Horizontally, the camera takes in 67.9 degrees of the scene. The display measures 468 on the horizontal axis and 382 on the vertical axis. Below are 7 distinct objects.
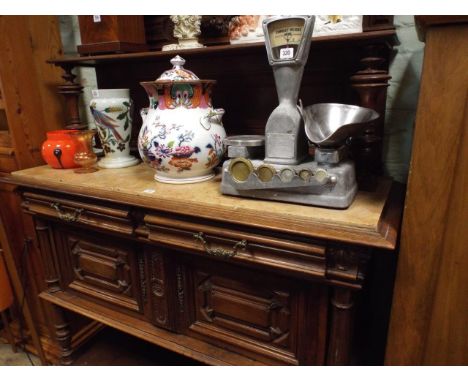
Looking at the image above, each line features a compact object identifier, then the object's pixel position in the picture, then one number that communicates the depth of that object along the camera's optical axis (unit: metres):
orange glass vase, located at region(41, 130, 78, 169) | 1.20
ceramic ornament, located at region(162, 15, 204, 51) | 1.12
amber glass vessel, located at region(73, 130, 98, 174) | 1.19
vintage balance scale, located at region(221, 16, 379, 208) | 0.76
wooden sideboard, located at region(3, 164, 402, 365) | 0.73
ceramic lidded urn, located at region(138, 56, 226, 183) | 0.94
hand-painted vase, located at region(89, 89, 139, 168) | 1.13
